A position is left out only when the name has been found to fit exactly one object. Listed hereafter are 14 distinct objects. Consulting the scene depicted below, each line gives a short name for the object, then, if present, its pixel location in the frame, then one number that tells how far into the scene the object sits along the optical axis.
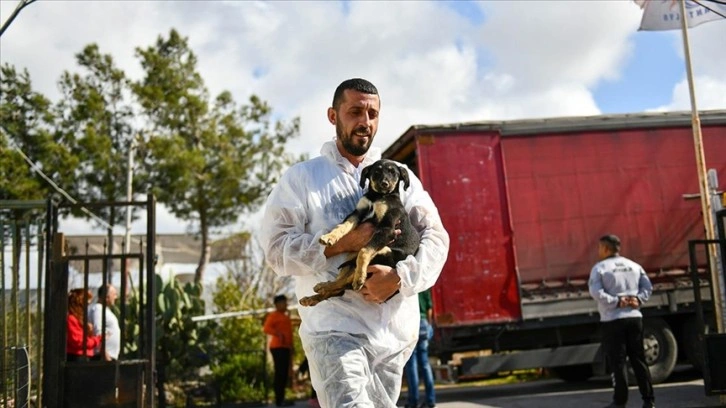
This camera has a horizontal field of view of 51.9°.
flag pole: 8.08
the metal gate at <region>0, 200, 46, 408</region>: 5.69
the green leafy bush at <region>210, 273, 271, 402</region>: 11.46
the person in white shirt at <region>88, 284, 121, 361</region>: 8.13
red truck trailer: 9.73
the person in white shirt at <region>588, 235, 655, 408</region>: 7.56
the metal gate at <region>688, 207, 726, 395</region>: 7.35
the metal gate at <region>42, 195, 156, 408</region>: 6.34
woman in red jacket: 7.78
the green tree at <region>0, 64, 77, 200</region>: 18.56
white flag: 9.23
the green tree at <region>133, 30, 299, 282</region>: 20.42
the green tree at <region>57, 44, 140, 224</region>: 19.72
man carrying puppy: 2.72
